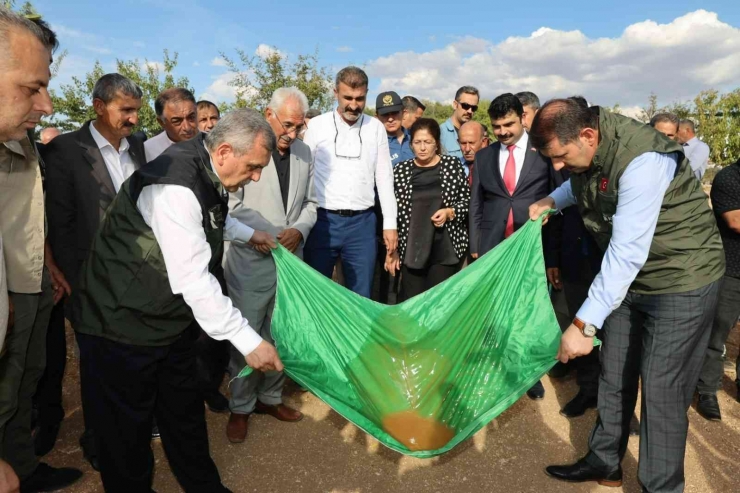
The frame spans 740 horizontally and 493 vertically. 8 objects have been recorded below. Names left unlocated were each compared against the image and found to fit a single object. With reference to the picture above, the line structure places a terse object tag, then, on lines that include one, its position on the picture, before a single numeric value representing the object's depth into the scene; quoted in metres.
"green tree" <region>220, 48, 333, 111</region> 12.95
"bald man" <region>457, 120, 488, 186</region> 4.54
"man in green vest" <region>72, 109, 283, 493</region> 1.86
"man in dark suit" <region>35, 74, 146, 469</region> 2.86
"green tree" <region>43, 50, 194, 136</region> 12.46
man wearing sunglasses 5.27
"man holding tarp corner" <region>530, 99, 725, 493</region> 2.09
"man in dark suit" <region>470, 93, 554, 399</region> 3.54
